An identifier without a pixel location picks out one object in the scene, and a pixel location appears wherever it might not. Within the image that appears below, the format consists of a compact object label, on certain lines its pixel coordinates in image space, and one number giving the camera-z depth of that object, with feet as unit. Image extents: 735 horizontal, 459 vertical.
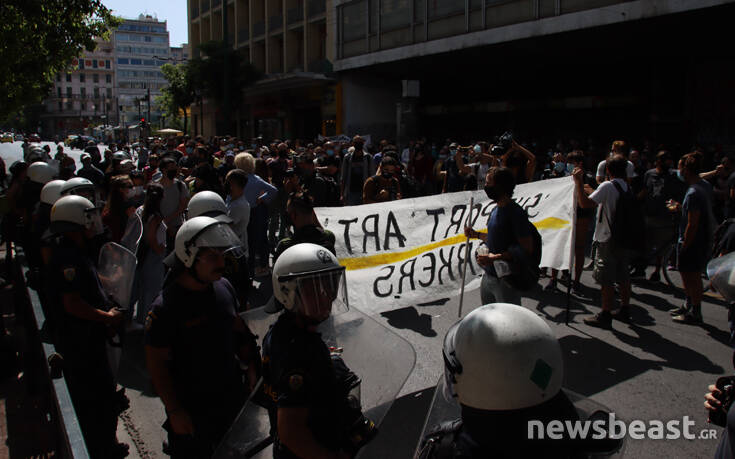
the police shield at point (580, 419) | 5.17
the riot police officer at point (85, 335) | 11.19
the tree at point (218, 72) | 99.96
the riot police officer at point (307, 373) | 6.60
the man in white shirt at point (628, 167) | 25.55
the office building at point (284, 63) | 98.84
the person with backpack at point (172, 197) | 22.25
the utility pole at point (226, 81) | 77.20
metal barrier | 7.84
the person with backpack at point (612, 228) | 19.77
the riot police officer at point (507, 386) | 5.00
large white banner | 18.76
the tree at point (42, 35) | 34.40
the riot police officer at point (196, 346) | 8.82
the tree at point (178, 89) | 117.91
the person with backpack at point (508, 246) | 15.30
